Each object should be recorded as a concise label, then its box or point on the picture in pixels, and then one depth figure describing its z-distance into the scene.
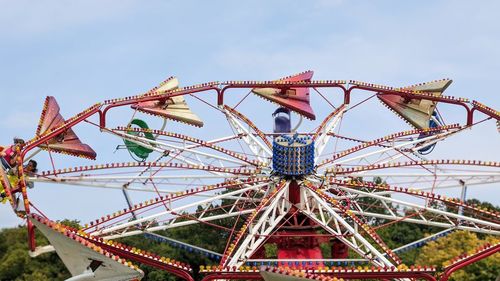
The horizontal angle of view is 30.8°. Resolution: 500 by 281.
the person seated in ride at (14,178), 31.05
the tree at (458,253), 56.19
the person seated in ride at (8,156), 32.12
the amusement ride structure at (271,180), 29.28
